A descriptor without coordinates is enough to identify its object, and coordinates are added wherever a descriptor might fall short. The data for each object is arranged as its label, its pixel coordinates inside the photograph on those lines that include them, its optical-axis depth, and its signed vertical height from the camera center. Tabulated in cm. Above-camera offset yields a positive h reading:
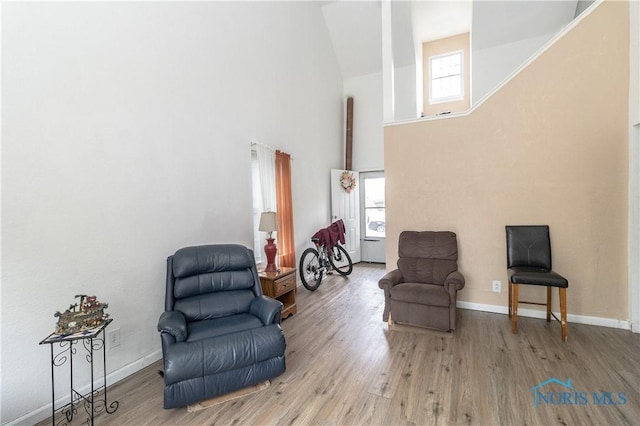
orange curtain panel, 430 -3
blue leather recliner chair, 193 -92
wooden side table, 333 -93
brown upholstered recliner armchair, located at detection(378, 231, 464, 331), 294 -85
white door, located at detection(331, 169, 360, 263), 601 +3
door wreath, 618 +59
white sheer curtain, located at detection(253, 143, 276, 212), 390 +50
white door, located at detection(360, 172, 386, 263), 658 -17
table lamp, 345 -25
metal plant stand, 178 -114
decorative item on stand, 178 -67
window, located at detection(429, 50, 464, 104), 616 +283
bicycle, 480 -100
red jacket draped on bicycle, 509 -48
